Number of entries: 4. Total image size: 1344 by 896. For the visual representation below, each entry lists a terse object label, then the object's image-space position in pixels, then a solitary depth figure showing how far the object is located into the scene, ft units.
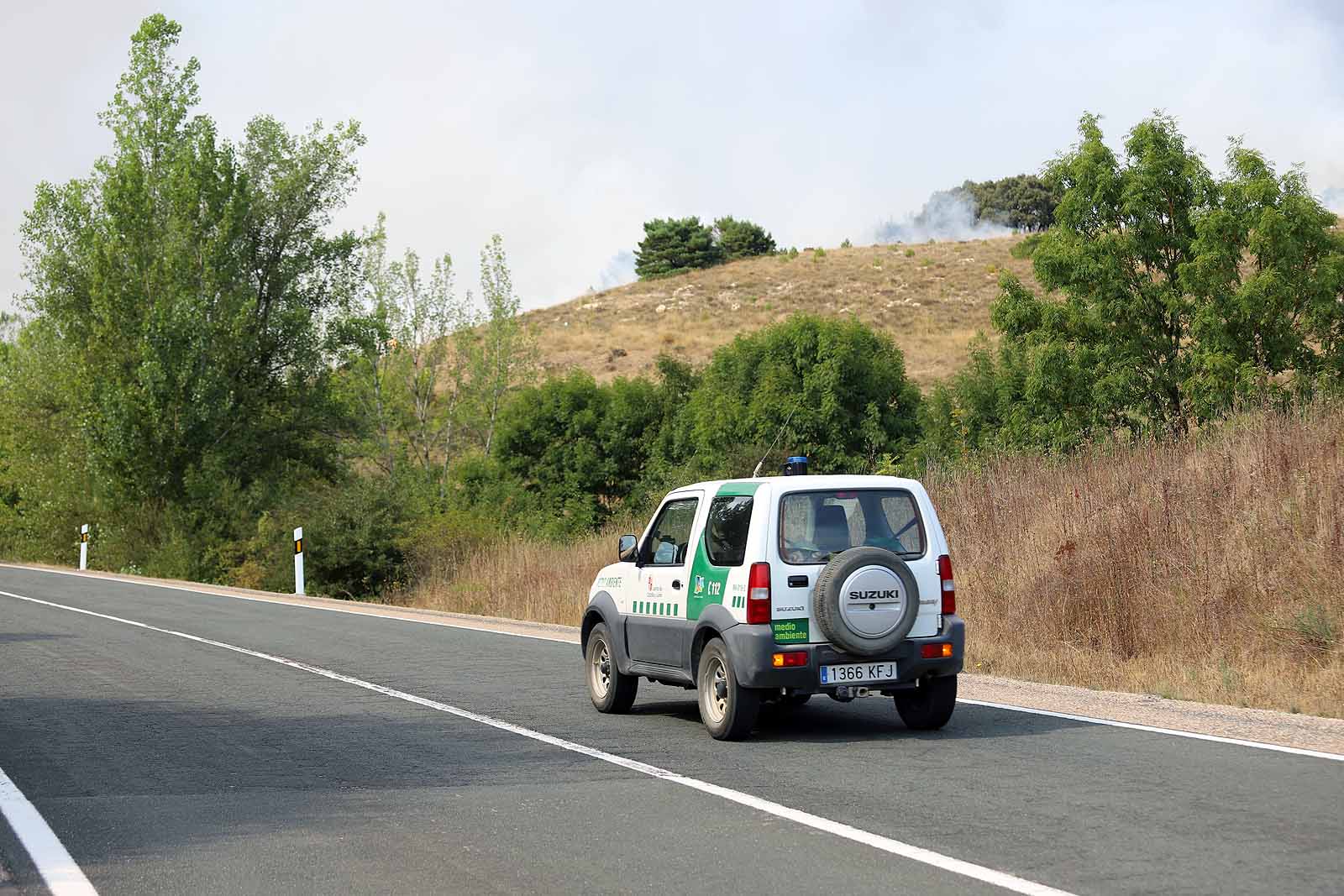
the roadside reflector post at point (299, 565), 104.27
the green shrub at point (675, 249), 355.97
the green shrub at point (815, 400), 138.72
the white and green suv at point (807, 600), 31.50
